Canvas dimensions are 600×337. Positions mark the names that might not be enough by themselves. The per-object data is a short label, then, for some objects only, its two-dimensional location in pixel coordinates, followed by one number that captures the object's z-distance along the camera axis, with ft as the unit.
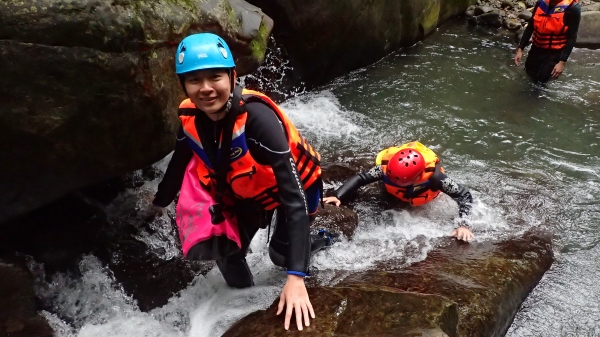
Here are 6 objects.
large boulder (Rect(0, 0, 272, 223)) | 9.20
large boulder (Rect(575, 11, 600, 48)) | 32.14
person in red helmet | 14.01
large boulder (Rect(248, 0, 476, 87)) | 22.63
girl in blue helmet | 7.87
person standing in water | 22.71
